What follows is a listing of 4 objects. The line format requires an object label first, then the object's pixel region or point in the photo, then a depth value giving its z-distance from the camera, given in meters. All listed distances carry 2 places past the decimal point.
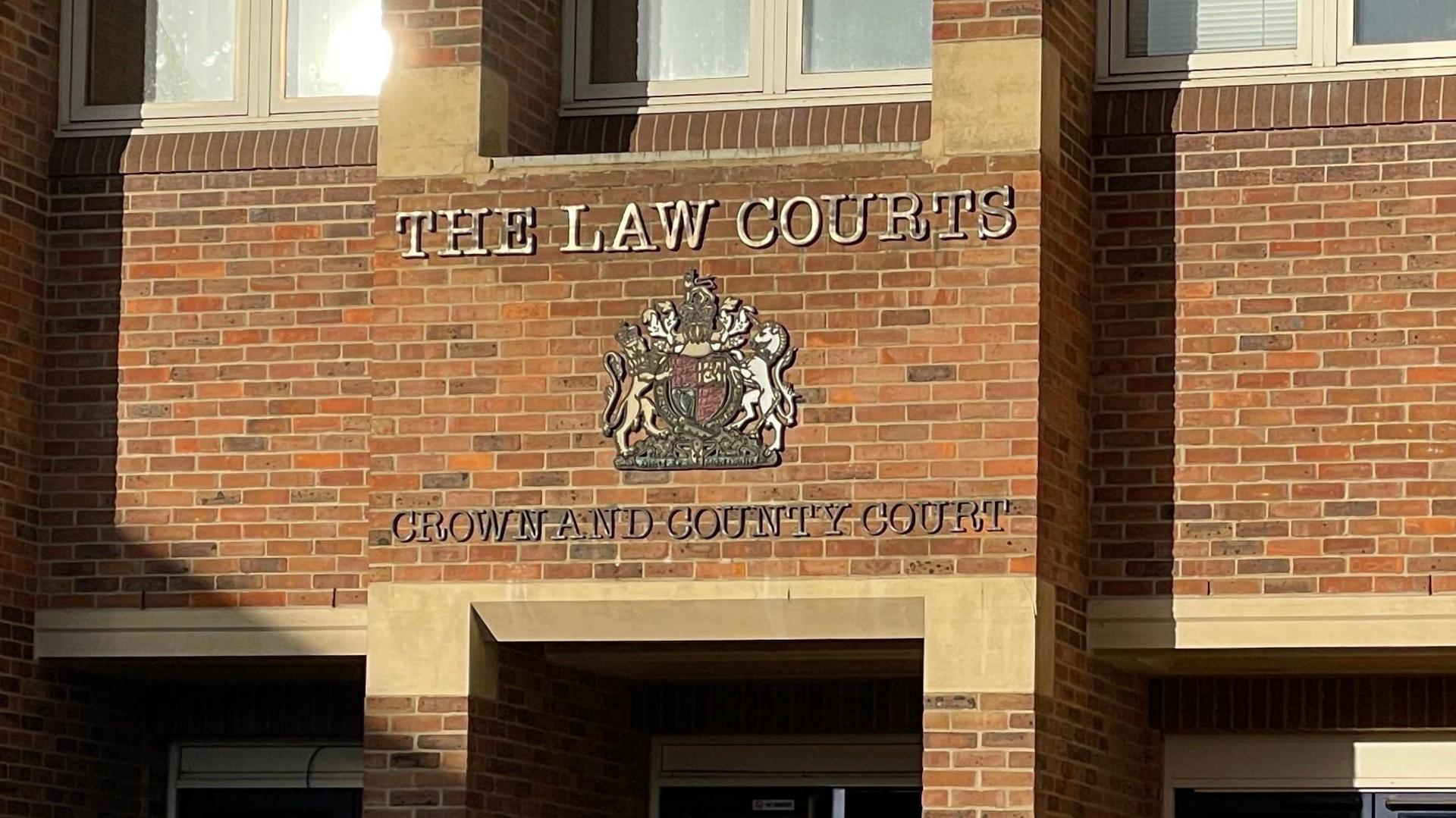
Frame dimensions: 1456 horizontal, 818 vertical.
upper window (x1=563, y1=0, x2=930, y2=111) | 11.93
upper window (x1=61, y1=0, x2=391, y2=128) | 12.56
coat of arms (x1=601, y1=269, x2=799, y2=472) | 11.10
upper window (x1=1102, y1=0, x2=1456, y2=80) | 11.42
